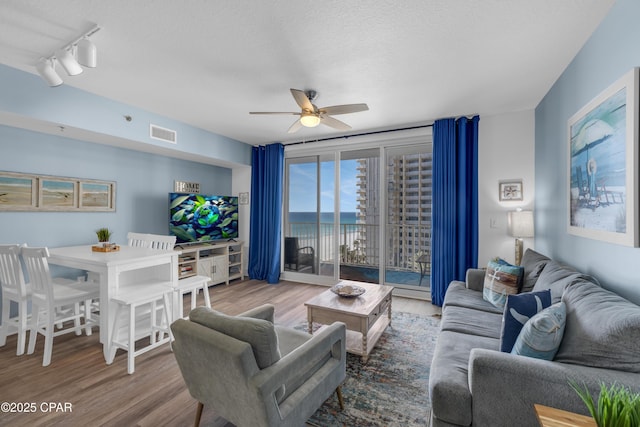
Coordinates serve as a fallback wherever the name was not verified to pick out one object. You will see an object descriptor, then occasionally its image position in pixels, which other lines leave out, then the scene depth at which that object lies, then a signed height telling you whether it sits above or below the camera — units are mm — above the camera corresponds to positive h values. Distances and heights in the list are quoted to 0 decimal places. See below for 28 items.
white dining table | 2346 -480
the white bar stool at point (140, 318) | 2240 -959
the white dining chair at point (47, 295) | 2312 -735
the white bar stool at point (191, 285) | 2709 -714
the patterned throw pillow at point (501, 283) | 2438 -609
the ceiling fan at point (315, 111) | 2463 +994
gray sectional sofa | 1137 -677
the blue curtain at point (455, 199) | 3688 +219
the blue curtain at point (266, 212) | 5051 +47
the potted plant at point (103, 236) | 3041 -246
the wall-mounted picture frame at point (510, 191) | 3506 +317
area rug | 1726 -1265
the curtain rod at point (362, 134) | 4091 +1306
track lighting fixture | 1949 +1168
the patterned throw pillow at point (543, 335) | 1312 -581
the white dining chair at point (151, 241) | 3247 -333
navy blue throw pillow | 1547 -558
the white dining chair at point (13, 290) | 2383 -695
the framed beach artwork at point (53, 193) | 2906 +240
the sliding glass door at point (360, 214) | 4438 +18
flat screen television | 4188 -46
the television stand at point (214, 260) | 4270 -776
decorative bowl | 2713 -771
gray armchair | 1200 -737
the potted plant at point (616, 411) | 785 -578
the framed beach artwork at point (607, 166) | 1463 +317
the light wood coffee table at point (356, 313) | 2350 -876
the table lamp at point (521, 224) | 3178 -98
